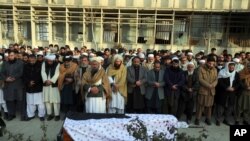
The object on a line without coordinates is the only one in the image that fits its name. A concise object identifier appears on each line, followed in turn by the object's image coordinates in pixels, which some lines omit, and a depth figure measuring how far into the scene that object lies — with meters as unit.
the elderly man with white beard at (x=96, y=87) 6.23
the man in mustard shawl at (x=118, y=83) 6.64
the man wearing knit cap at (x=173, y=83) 6.81
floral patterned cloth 4.85
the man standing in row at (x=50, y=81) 6.87
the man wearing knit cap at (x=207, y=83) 6.75
